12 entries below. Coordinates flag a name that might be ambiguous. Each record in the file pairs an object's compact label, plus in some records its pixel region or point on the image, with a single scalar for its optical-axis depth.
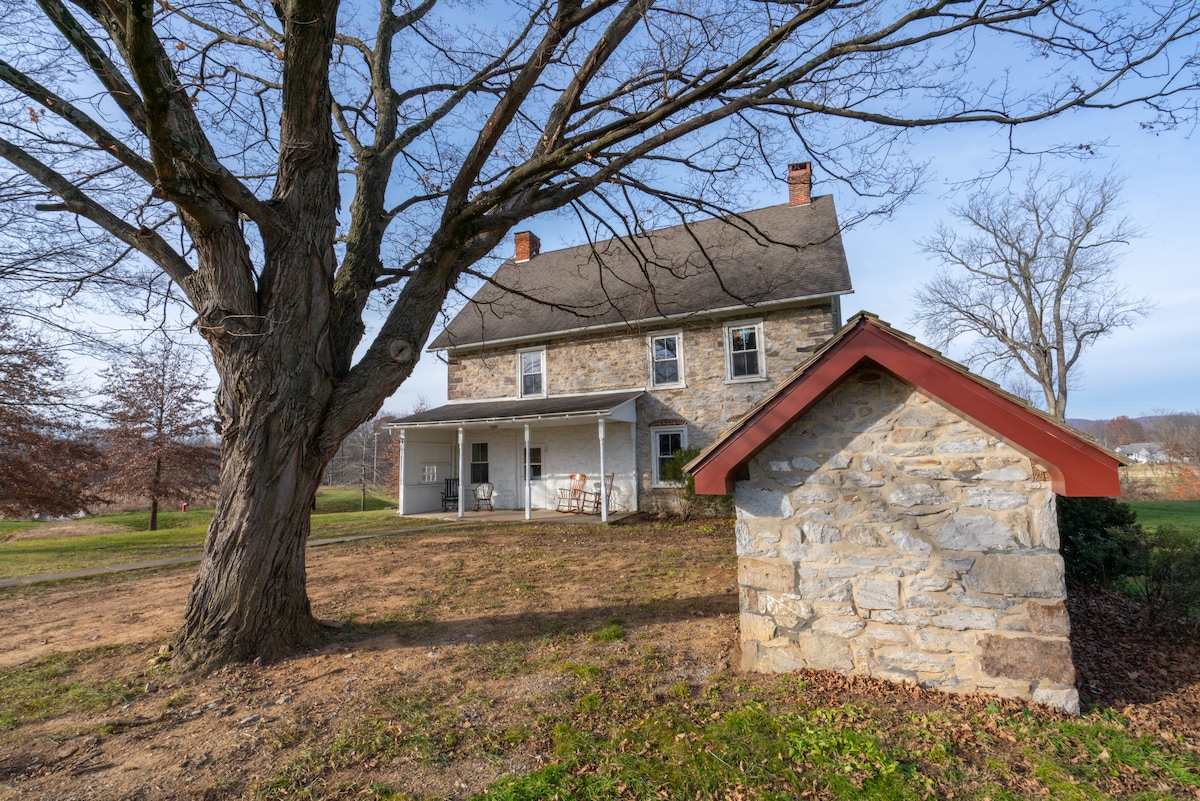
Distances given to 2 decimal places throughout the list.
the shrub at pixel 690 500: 13.85
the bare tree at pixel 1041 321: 23.47
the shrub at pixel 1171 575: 5.28
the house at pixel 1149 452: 27.81
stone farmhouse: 13.98
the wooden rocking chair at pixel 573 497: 15.45
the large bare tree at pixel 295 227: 4.19
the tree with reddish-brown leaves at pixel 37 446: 11.65
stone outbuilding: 3.63
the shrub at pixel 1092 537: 7.12
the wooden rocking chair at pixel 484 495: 16.95
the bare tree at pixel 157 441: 17.11
